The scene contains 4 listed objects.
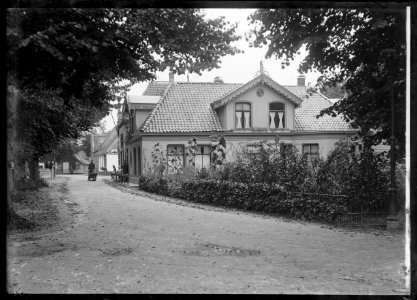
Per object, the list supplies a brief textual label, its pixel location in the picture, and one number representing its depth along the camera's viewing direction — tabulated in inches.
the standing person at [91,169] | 1485.0
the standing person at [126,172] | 1108.1
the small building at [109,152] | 2412.6
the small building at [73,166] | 3023.1
